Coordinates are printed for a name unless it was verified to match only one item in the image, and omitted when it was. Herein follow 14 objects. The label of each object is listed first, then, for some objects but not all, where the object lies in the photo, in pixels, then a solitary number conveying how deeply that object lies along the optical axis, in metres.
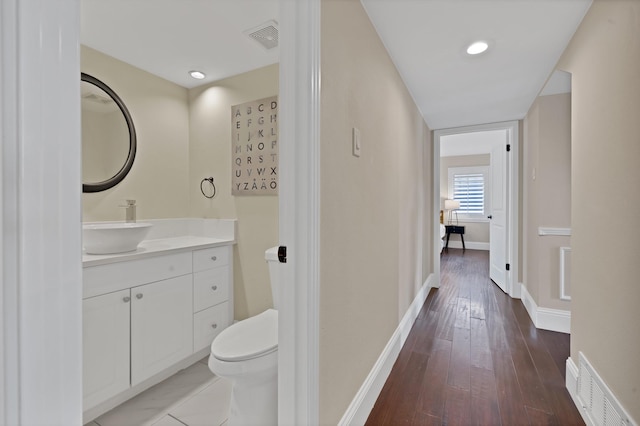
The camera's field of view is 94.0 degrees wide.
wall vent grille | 1.24
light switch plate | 1.41
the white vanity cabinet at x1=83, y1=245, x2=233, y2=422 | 1.58
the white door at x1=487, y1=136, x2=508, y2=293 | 3.72
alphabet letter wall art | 2.41
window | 7.11
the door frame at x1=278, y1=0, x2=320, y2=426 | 1.05
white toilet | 1.33
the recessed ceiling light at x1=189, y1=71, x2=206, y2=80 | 2.53
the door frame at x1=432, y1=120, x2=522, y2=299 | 3.44
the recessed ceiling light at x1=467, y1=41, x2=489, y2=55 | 1.92
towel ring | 2.70
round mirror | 2.13
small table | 7.19
